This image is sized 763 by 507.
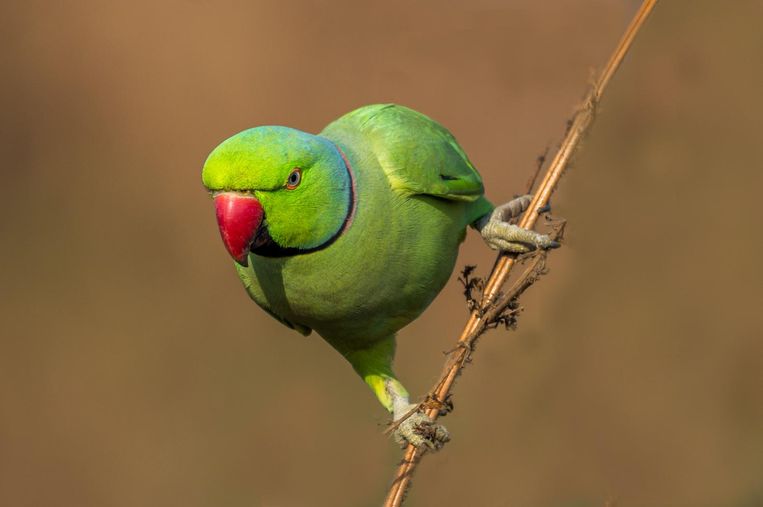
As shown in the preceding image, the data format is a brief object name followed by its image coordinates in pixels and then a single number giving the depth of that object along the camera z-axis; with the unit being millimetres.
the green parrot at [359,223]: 6684
